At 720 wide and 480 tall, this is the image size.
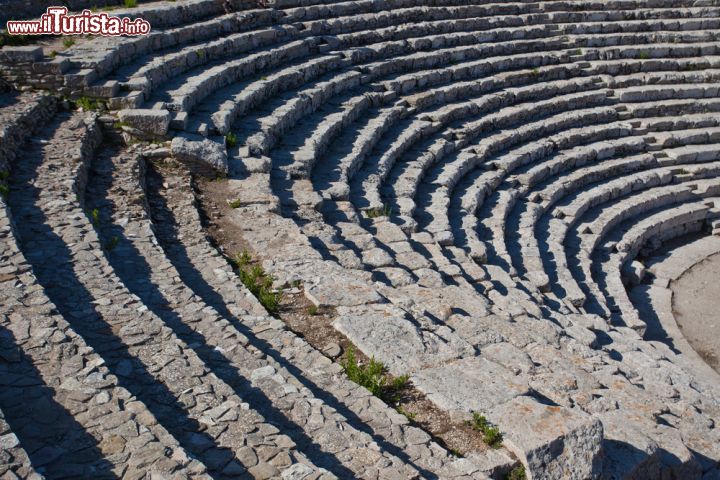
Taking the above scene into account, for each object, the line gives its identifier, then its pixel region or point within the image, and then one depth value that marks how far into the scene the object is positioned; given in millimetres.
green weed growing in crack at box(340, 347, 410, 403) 6605
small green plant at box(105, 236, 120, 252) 8375
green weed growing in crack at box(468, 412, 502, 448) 6020
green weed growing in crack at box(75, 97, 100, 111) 11484
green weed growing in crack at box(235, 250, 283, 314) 7953
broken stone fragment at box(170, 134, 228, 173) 10938
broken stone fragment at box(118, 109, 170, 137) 11164
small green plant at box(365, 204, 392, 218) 11594
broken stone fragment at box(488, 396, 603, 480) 5754
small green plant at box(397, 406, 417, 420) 6352
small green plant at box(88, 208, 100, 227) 8766
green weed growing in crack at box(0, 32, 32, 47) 12297
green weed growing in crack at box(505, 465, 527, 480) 5723
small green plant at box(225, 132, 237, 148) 11789
